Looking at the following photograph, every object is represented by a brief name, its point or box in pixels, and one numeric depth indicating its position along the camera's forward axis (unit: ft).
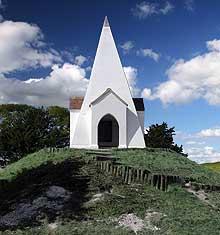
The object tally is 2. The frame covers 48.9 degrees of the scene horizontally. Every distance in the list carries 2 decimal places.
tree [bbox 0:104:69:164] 67.53
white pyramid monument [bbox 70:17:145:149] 59.68
